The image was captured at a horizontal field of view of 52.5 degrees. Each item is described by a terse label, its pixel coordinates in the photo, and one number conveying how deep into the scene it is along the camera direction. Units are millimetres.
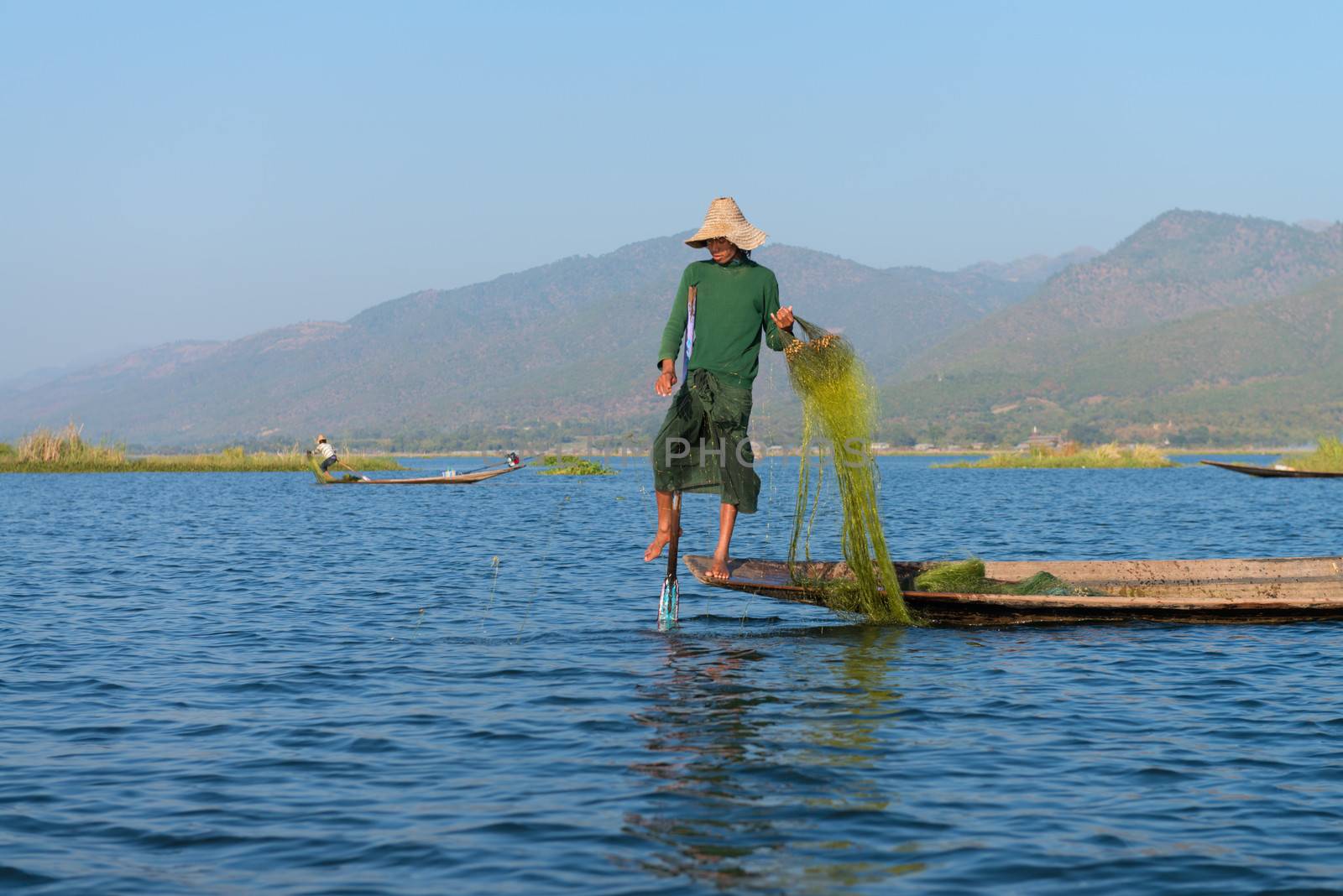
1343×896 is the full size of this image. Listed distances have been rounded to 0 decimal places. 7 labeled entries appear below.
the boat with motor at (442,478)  50375
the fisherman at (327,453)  52844
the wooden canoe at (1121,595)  12547
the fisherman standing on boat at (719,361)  11594
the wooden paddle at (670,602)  12516
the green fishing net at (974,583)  13445
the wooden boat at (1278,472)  46750
